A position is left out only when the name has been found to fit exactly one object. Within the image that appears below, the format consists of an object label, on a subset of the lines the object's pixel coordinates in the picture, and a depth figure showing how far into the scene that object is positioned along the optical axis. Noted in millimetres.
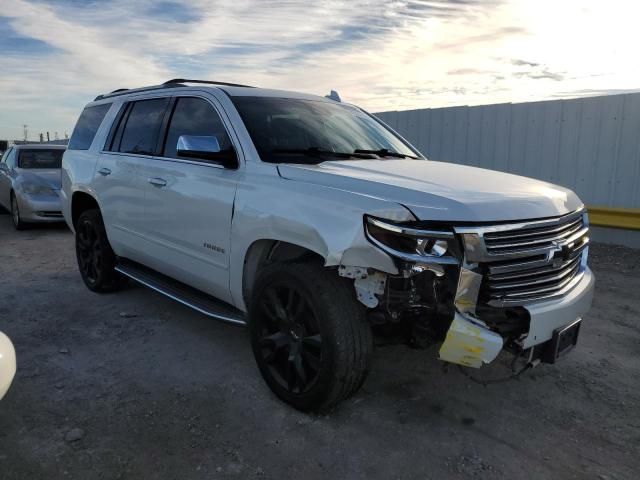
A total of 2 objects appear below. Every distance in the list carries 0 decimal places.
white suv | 2594
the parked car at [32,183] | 9539
